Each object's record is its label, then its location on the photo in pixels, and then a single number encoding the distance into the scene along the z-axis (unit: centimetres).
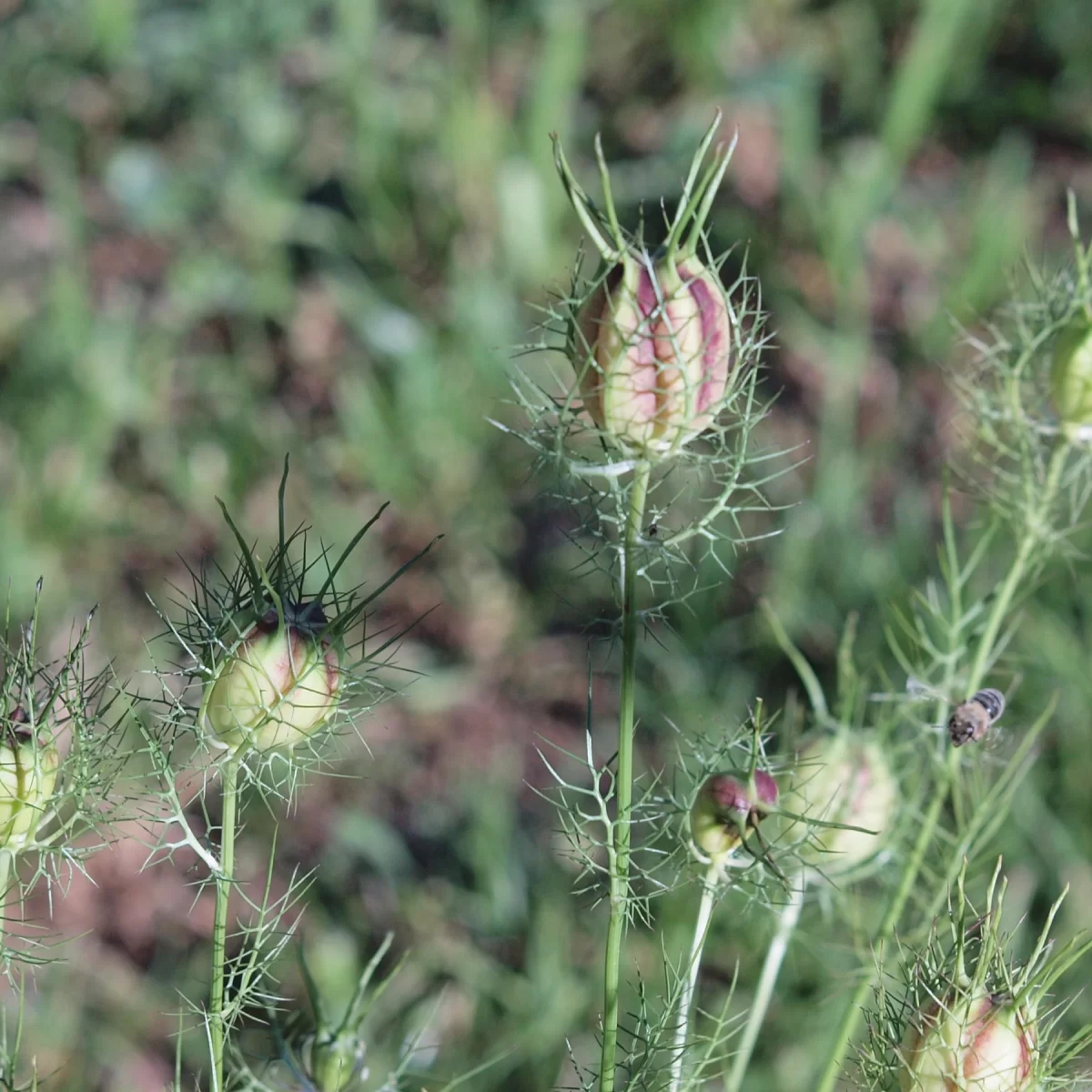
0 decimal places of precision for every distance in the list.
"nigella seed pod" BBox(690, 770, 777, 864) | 61
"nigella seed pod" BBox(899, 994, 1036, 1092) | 59
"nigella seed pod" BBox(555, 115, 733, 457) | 58
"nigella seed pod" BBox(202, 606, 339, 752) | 59
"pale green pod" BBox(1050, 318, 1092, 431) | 62
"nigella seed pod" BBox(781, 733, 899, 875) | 64
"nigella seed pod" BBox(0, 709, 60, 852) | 58
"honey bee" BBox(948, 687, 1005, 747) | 62
